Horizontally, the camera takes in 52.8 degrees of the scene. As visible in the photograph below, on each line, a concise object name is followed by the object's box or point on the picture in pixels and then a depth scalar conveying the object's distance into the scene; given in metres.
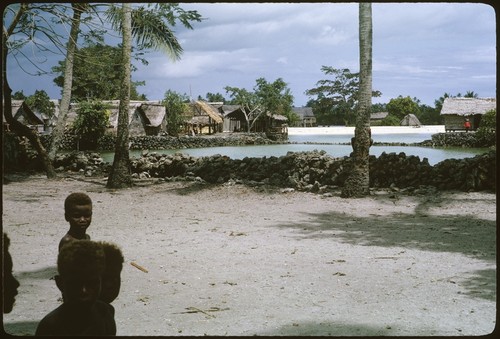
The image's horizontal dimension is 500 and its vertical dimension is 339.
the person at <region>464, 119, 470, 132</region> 46.59
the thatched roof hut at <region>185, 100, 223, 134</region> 64.62
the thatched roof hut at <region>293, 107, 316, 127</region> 104.75
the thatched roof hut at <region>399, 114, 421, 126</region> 91.06
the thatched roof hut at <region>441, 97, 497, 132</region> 48.31
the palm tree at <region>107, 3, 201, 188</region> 13.43
